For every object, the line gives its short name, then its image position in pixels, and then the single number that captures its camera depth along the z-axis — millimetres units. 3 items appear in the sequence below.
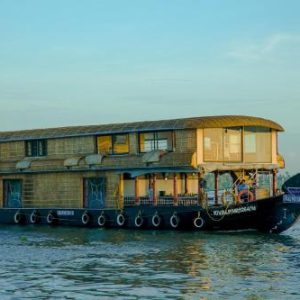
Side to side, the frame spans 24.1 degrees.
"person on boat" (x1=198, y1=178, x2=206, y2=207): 33750
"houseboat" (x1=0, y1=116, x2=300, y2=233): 33469
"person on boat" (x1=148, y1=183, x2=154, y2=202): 36125
